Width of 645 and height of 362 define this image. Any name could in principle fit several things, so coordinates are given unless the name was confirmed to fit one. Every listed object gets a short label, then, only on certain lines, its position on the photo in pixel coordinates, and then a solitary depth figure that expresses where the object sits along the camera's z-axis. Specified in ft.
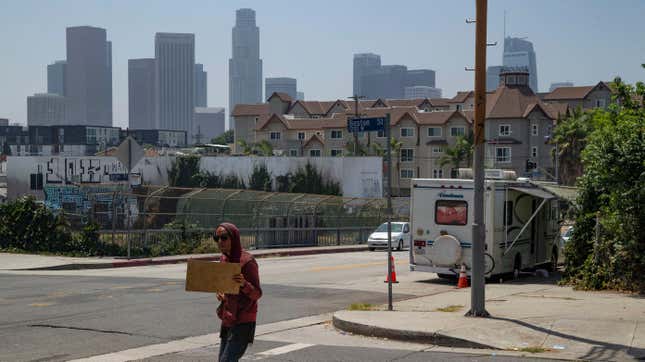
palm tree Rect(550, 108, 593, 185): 225.56
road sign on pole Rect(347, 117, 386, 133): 50.40
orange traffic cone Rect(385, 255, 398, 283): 71.20
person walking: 26.30
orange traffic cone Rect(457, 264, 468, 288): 67.51
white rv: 70.03
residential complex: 300.40
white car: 130.82
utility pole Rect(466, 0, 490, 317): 45.03
